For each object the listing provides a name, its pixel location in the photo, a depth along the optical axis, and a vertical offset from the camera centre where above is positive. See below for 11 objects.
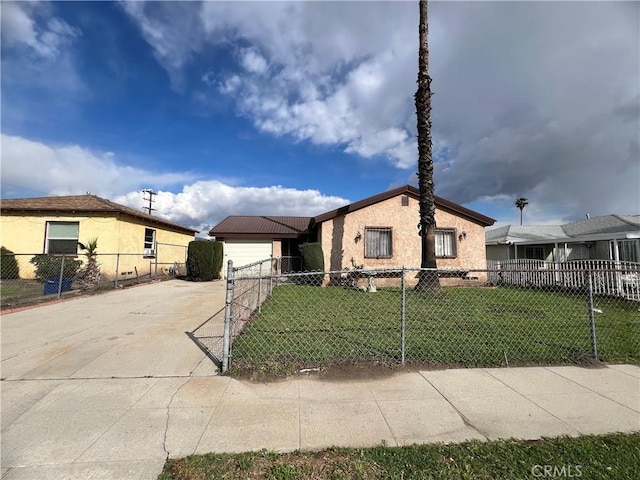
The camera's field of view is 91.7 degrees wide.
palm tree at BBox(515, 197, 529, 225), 47.80 +9.36
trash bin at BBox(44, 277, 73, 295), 9.98 -0.91
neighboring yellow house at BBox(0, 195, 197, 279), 14.05 +1.34
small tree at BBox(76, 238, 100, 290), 11.59 -0.56
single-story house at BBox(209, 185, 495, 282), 14.20 +1.34
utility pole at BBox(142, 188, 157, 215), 33.25 +6.40
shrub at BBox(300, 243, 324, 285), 13.44 +0.15
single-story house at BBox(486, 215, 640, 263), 14.93 +1.32
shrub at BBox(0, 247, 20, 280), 12.92 -0.45
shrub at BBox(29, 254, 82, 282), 11.91 -0.33
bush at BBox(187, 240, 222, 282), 15.47 -0.06
